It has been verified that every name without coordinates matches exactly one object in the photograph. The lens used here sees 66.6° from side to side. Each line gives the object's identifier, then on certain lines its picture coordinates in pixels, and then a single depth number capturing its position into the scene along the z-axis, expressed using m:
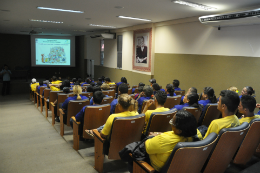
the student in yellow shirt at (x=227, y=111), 2.20
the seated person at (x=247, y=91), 4.21
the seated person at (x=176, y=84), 6.00
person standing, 10.28
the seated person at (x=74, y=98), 4.07
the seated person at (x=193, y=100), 3.24
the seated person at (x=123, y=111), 2.49
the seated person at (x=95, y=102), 3.29
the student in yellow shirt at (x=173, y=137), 1.76
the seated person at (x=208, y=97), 3.77
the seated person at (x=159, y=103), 2.87
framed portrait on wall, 8.83
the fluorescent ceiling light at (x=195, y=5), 4.80
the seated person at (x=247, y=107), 2.54
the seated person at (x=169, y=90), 4.62
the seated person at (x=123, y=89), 4.21
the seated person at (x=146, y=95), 4.11
